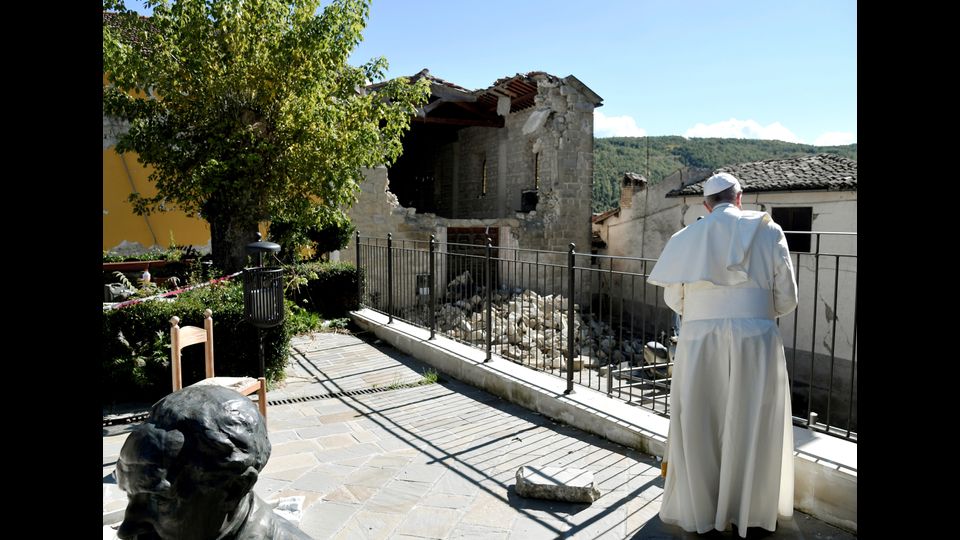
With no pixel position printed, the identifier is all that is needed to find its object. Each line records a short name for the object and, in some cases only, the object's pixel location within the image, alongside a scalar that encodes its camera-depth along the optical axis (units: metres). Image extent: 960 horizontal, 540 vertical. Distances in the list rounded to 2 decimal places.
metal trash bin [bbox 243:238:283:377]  5.55
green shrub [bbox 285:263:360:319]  10.20
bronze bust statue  1.39
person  3.16
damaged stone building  16.34
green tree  8.38
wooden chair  4.34
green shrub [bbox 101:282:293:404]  6.00
